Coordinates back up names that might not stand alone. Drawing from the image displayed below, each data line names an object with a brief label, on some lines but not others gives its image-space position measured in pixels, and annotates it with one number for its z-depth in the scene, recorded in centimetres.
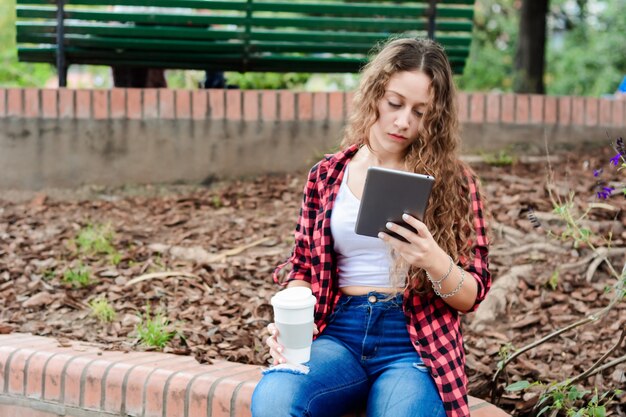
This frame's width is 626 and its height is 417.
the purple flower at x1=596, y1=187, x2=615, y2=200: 265
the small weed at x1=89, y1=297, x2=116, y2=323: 341
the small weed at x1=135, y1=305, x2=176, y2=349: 314
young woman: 218
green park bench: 494
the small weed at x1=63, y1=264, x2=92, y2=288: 370
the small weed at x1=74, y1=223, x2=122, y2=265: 395
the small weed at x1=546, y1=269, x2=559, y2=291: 358
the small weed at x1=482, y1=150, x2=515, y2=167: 474
